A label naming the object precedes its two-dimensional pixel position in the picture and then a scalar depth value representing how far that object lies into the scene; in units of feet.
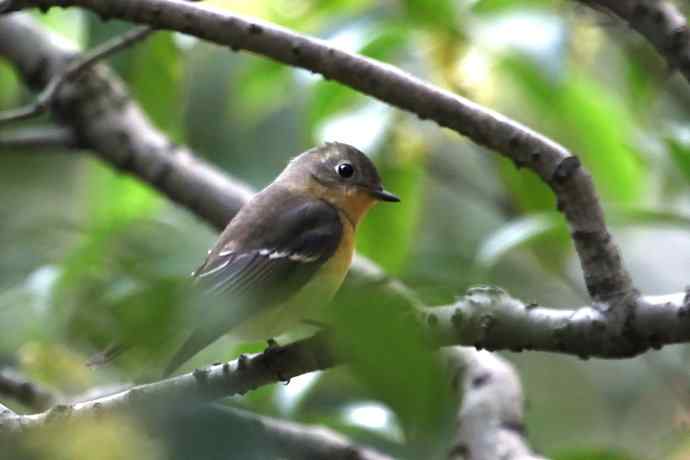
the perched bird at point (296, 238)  19.38
